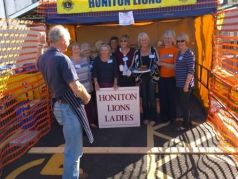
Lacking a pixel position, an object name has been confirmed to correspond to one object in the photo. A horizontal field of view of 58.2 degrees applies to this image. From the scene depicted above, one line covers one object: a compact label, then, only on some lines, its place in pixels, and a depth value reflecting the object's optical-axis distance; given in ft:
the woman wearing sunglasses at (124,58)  13.94
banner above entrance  13.35
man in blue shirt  7.48
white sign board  13.70
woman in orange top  13.39
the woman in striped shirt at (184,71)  12.47
